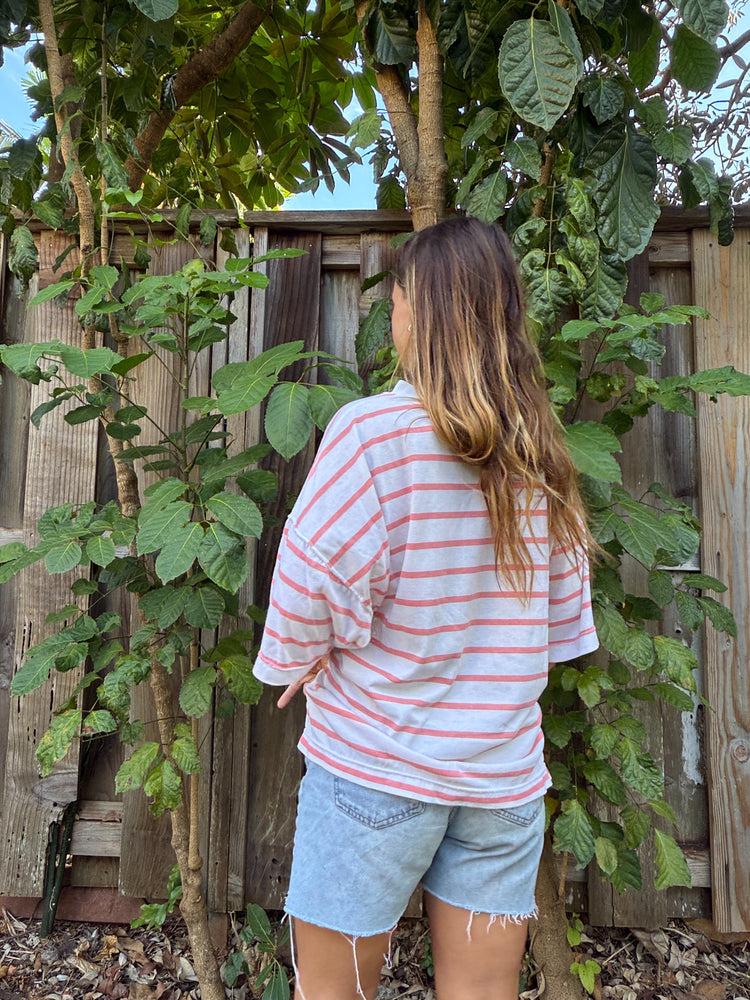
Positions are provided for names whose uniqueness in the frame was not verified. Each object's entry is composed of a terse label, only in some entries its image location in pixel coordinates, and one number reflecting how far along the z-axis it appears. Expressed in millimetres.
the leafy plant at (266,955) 1608
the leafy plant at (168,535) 1255
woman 915
